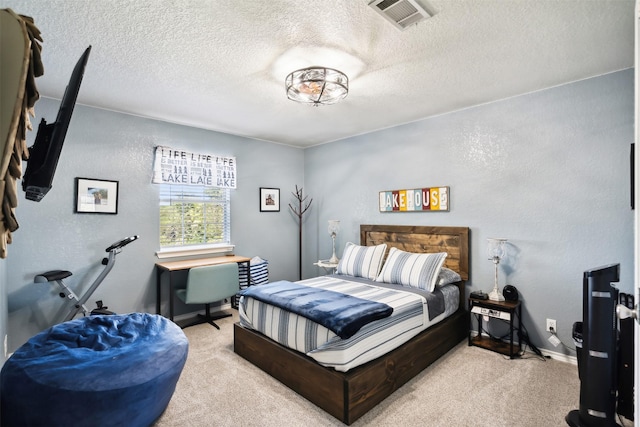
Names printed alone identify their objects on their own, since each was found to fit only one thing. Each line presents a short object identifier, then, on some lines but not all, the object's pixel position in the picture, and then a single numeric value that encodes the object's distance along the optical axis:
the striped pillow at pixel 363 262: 3.75
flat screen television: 0.99
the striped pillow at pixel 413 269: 3.20
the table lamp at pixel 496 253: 3.13
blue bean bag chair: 1.66
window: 4.05
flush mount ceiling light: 2.46
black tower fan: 1.87
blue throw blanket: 2.18
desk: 3.60
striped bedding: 2.17
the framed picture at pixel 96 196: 3.35
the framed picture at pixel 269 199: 4.96
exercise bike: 2.99
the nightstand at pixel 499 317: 2.94
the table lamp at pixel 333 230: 4.69
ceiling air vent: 1.77
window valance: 3.90
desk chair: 3.52
